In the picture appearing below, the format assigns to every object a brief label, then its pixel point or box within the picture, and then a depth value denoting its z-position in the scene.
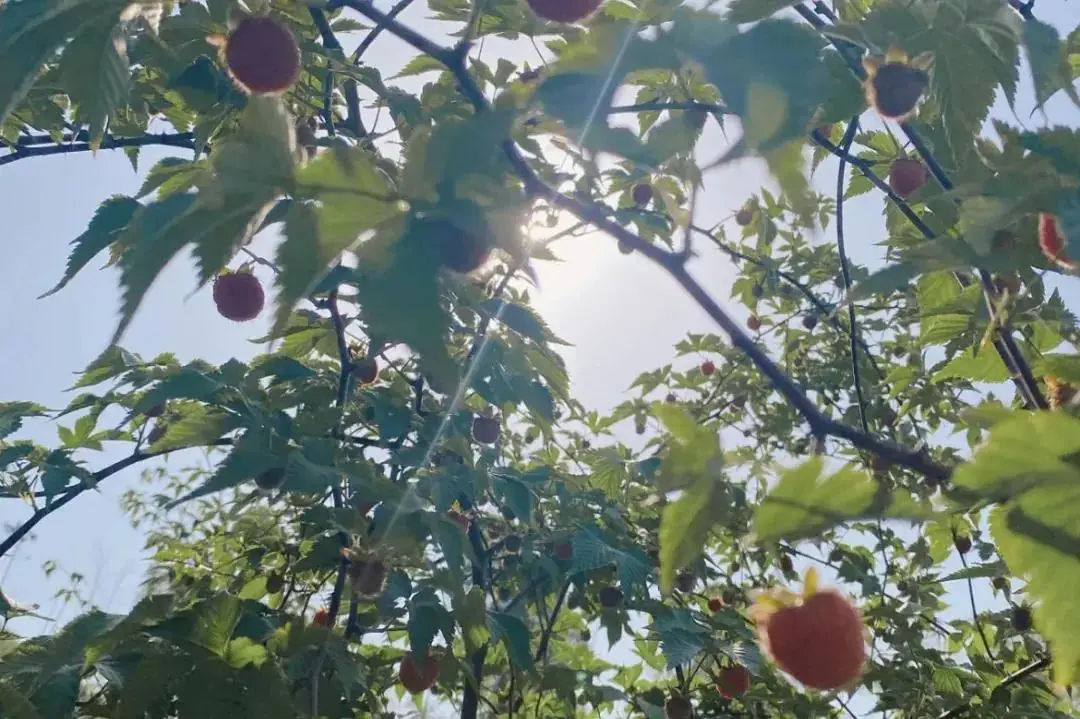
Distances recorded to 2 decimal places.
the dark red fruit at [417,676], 0.32
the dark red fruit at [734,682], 0.39
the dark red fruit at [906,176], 0.30
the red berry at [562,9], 0.23
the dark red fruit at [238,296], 0.34
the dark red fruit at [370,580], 0.30
